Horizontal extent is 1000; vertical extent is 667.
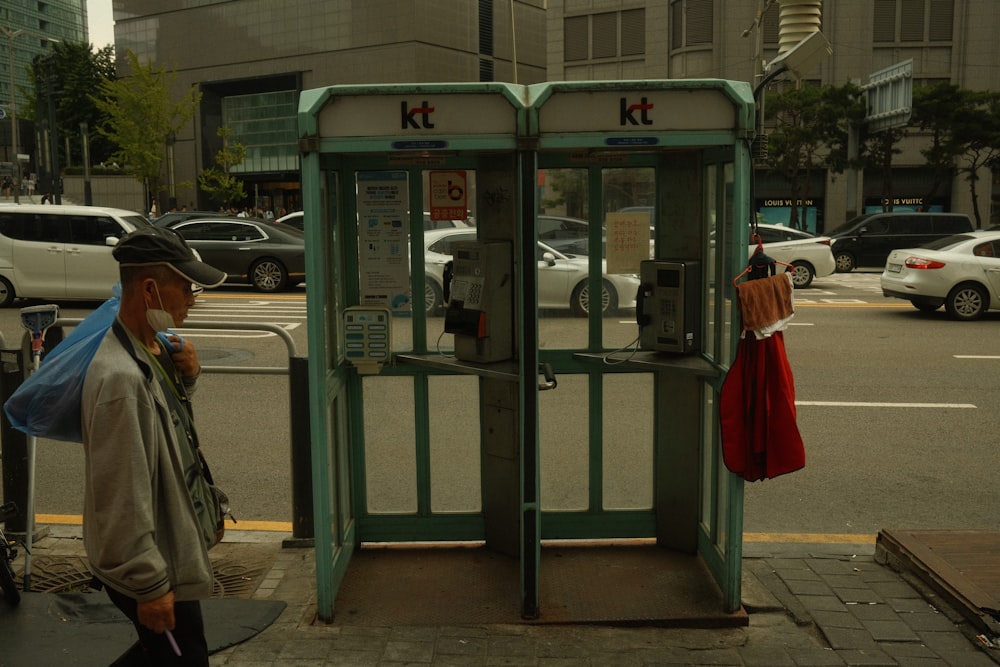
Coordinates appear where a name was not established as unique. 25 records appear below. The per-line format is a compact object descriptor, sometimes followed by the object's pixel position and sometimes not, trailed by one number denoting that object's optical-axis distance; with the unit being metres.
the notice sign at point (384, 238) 5.04
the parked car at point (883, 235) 24.28
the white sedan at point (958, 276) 15.06
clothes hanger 4.34
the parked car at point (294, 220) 24.00
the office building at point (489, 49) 42.28
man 2.64
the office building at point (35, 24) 108.94
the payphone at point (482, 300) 4.82
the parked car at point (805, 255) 20.95
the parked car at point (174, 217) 22.64
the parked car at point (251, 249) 19.48
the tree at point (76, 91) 63.19
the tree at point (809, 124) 33.53
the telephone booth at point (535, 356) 4.77
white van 16.33
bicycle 4.45
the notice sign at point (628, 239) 5.05
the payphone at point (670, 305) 4.89
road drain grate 4.86
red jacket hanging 4.34
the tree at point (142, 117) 41.00
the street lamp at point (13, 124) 28.33
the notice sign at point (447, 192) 5.05
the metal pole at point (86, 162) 35.28
